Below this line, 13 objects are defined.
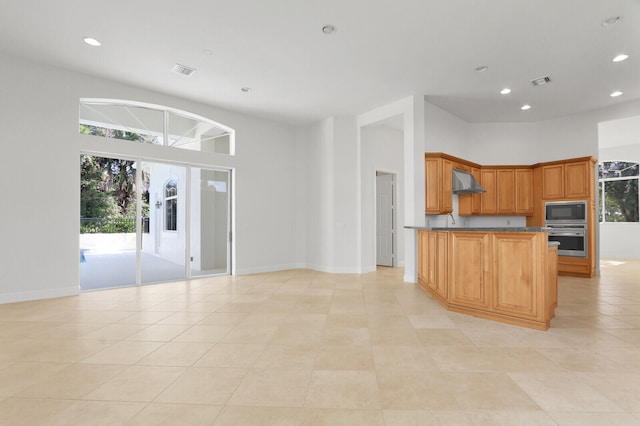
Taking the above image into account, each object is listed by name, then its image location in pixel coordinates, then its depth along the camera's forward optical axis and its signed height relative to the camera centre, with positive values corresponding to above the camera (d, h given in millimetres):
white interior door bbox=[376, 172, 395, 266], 8109 -94
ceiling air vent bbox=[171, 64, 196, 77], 4853 +2237
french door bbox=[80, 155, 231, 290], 5391 -142
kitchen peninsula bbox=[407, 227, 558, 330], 3340 -673
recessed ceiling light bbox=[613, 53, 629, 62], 4562 +2231
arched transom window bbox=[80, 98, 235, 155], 5348 +1684
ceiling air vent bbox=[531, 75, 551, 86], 5309 +2225
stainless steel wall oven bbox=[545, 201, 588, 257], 6727 -229
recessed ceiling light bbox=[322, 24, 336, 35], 3832 +2233
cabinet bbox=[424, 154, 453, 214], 6094 +573
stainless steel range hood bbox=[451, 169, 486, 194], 6387 +629
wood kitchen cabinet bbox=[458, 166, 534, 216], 7480 +547
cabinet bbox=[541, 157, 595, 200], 6715 +744
